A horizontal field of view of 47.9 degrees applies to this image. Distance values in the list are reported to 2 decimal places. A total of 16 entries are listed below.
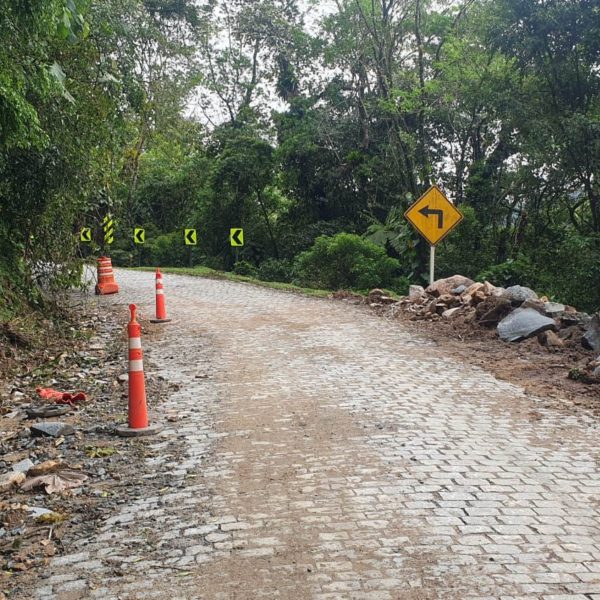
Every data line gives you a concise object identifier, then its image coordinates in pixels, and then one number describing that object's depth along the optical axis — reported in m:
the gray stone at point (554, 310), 11.17
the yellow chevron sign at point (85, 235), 13.32
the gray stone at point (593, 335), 9.70
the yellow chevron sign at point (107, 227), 15.49
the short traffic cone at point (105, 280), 18.25
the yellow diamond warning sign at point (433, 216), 13.97
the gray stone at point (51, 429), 6.71
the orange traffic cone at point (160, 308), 13.49
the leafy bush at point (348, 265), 20.59
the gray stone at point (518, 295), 11.84
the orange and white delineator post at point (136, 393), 6.57
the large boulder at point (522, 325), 10.66
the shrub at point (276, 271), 26.20
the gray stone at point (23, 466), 5.72
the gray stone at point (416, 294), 14.54
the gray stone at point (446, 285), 14.37
